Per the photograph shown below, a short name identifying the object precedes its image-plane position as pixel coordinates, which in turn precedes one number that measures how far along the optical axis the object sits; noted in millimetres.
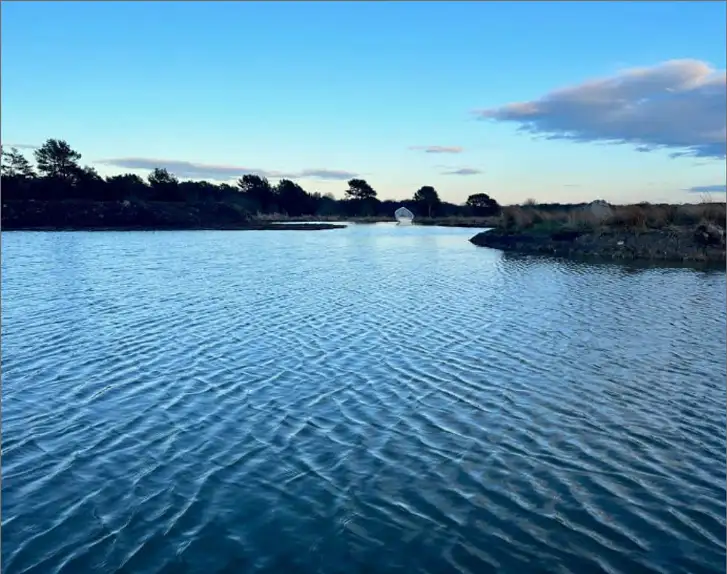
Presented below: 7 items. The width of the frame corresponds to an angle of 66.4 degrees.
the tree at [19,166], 150375
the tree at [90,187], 145375
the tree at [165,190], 161750
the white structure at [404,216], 180750
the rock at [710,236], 52594
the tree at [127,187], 147625
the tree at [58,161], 149375
